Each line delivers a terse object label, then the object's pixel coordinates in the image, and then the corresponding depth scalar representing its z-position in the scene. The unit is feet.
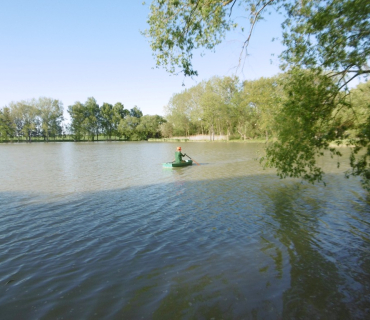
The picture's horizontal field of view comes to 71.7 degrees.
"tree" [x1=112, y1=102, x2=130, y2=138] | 359.87
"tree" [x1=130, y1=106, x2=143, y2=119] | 383.74
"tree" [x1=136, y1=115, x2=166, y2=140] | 335.47
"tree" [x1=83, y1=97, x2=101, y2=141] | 333.83
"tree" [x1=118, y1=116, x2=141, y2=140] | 344.90
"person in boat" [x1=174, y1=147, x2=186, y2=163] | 73.99
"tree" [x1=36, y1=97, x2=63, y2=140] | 304.30
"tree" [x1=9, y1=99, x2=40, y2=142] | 297.53
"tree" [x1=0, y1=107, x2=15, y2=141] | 290.15
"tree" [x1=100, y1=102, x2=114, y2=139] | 355.56
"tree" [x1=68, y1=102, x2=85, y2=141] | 327.67
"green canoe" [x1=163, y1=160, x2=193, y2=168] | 72.79
